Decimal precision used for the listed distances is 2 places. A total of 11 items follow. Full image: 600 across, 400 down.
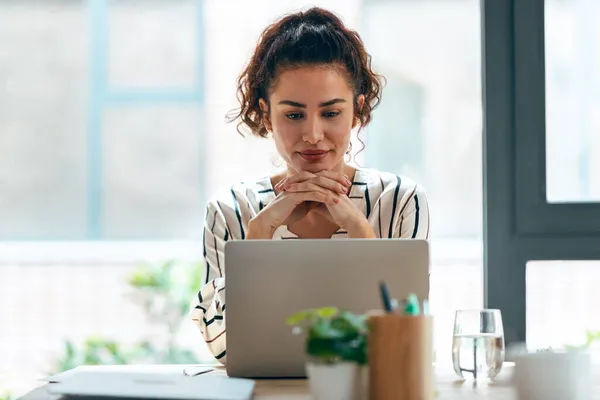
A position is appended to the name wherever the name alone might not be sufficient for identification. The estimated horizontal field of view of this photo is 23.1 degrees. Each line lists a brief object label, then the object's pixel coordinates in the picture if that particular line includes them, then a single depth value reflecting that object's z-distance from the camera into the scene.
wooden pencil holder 1.81
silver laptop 2.02
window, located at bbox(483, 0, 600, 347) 2.99
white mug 1.82
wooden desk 1.95
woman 2.57
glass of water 2.05
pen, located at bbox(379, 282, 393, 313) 1.79
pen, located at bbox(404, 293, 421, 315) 1.82
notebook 1.82
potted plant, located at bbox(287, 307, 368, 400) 1.80
